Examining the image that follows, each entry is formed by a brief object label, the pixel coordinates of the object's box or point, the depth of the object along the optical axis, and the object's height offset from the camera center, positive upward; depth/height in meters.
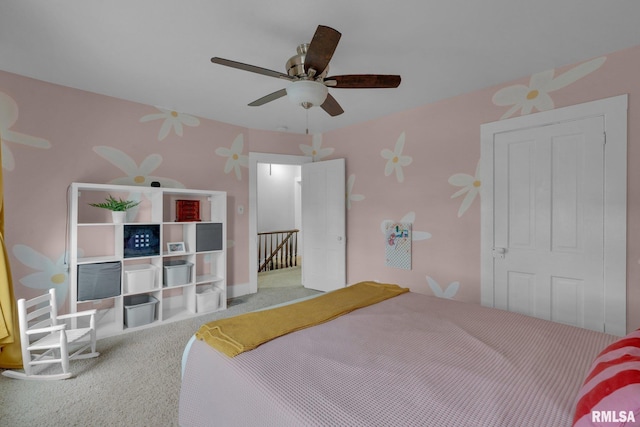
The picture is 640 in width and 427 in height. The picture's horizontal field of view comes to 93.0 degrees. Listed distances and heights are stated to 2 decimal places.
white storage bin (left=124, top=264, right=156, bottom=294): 3.02 -0.64
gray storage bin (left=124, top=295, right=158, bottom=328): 3.02 -0.96
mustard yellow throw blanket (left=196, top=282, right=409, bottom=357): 1.50 -0.61
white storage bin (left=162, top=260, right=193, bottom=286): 3.29 -0.64
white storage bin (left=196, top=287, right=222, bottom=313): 3.49 -0.98
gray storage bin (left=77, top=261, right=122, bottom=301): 2.71 -0.58
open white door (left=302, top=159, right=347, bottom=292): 4.25 -0.13
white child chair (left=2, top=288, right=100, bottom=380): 2.13 -0.91
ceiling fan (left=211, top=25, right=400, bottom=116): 1.74 +0.89
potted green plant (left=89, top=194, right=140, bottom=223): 2.94 +0.09
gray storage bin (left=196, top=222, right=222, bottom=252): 3.48 -0.24
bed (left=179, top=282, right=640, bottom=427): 1.01 -0.64
